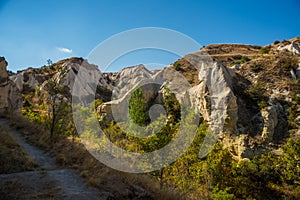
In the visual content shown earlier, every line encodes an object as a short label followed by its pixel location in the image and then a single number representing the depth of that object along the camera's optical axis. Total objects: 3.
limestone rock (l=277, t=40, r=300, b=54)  39.49
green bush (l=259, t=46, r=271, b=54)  45.71
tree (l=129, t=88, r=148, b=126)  8.88
